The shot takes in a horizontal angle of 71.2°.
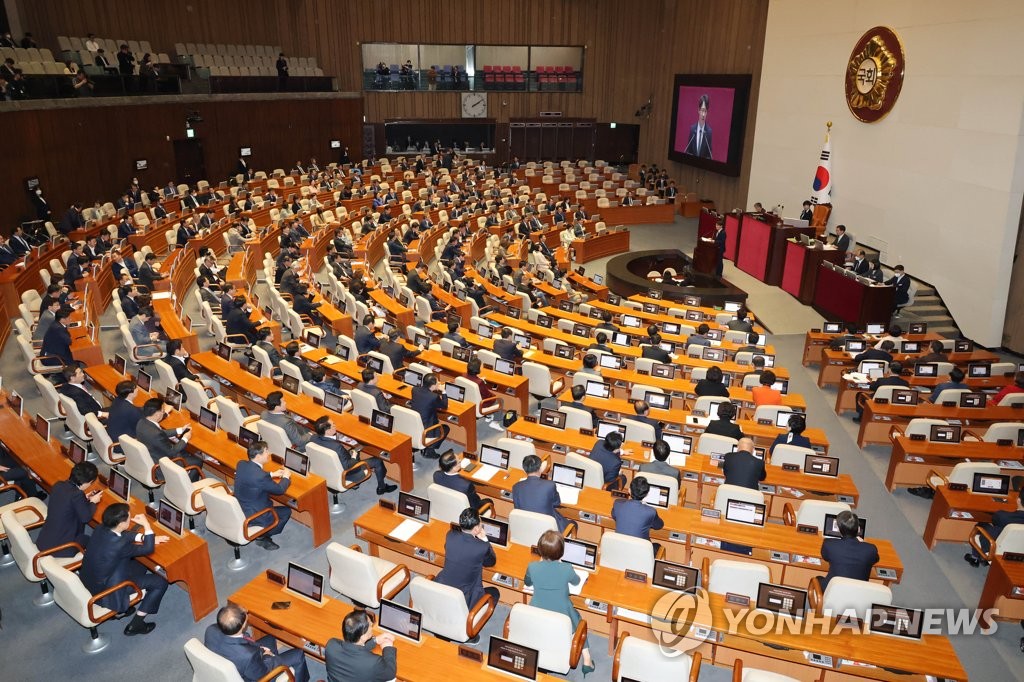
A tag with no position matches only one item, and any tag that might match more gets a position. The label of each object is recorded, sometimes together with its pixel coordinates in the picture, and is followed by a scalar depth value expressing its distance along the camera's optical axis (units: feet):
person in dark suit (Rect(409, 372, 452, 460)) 31.68
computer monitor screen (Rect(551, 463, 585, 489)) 25.98
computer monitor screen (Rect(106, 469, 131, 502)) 24.25
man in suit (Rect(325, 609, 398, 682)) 16.47
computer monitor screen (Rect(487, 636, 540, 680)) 16.53
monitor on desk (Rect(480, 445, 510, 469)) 27.25
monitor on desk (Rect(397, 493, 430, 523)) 23.63
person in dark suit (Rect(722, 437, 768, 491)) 25.89
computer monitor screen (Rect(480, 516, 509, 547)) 22.00
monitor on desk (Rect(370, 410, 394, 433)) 30.17
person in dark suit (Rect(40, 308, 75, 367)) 36.35
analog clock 116.37
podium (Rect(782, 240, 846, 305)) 57.72
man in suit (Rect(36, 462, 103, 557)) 22.26
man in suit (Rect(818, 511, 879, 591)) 20.63
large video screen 85.51
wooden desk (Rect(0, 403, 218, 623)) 21.58
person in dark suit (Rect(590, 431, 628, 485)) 26.24
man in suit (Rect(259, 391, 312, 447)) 27.96
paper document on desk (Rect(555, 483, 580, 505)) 24.99
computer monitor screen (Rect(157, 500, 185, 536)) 22.63
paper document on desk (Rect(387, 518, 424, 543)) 22.57
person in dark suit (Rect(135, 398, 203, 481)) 27.32
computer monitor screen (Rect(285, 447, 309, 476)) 26.48
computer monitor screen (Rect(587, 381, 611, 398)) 34.45
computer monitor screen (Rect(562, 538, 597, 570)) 21.08
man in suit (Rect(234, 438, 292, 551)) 24.34
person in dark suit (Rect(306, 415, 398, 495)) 27.37
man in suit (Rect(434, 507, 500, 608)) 20.16
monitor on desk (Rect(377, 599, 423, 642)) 18.09
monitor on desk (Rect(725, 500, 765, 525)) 23.67
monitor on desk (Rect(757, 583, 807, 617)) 18.30
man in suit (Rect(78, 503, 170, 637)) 20.67
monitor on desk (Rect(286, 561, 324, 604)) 19.49
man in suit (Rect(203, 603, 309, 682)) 16.80
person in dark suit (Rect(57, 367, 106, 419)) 30.42
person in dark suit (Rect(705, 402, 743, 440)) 29.53
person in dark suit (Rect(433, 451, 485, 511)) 24.62
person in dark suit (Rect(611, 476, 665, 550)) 22.33
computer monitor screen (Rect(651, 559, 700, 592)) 19.84
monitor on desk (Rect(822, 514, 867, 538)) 23.21
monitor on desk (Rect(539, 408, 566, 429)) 30.78
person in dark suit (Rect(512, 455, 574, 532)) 23.57
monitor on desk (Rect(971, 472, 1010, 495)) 26.45
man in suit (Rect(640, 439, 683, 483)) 25.79
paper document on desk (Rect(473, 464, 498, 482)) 26.45
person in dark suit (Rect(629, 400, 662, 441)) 29.91
